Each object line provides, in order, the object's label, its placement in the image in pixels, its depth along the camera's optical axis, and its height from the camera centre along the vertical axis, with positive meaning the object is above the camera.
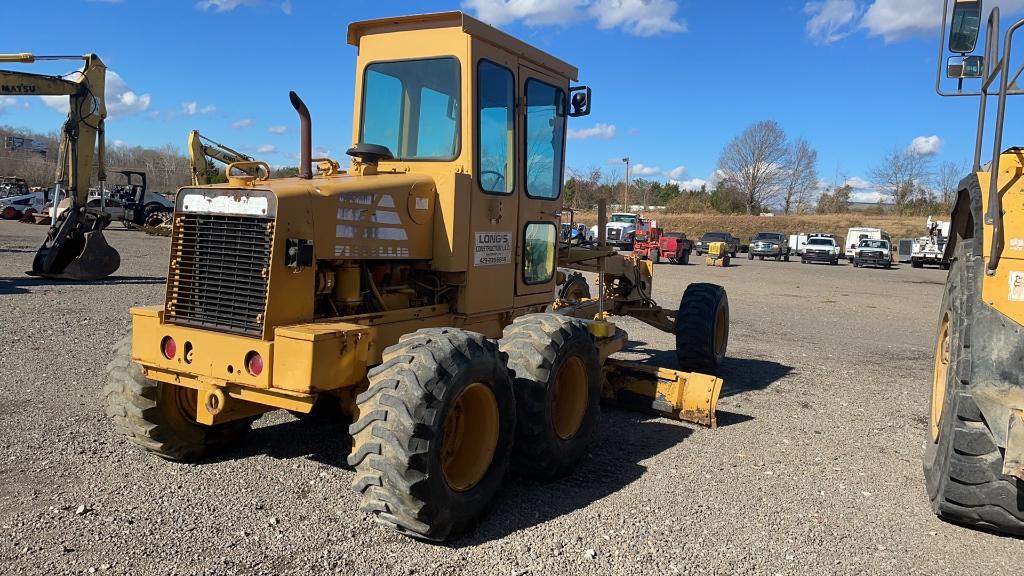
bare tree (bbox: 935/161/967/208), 63.47 +5.98
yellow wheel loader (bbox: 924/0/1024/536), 3.81 -0.42
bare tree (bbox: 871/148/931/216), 74.88 +7.00
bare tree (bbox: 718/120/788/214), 80.75 +7.84
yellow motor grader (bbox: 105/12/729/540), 3.92 -0.51
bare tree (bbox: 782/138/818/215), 82.28 +7.12
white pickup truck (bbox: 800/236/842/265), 39.91 +0.20
